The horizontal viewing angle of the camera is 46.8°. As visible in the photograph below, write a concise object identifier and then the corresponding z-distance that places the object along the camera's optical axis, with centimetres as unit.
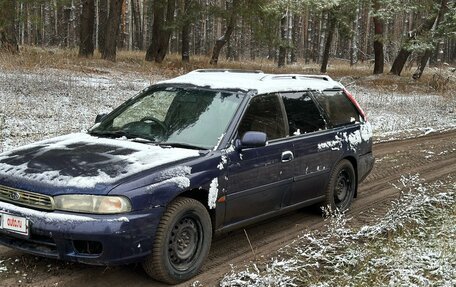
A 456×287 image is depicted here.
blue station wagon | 414
